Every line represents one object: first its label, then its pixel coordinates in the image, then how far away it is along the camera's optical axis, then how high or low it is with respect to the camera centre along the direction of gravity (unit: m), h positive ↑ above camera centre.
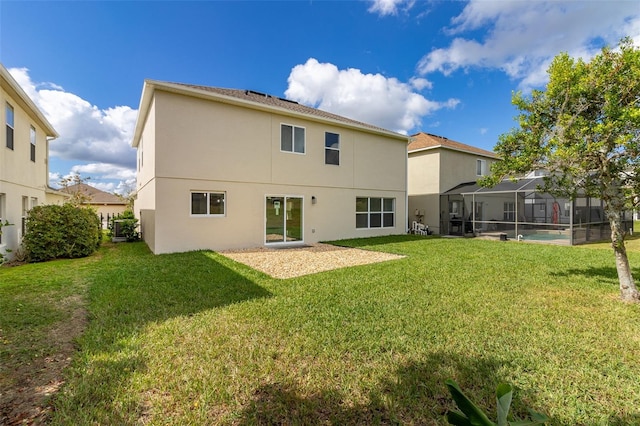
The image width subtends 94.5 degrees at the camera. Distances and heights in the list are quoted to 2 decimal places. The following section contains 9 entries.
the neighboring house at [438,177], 18.81 +2.43
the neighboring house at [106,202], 33.08 +1.26
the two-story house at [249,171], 10.41 +1.76
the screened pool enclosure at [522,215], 14.48 -0.09
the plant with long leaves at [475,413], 0.75 -0.53
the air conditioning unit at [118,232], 13.95 -0.91
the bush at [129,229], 14.13 -0.77
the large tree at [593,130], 4.93 +1.48
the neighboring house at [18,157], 9.09 +2.05
